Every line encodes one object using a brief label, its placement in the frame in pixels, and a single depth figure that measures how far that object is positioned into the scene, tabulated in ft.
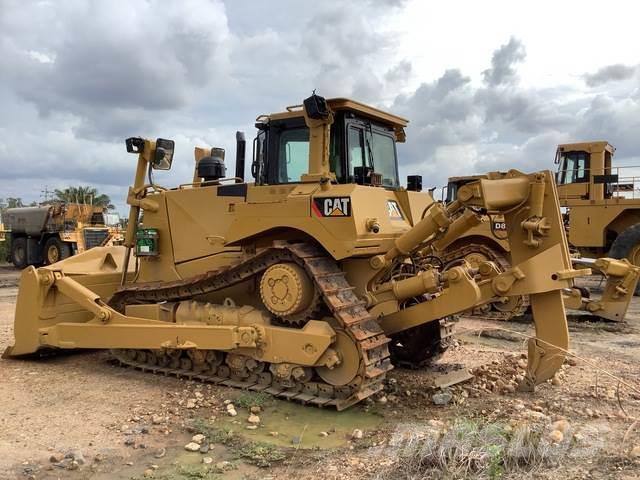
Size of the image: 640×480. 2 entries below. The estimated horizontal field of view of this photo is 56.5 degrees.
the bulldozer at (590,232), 30.73
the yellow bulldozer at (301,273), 17.93
